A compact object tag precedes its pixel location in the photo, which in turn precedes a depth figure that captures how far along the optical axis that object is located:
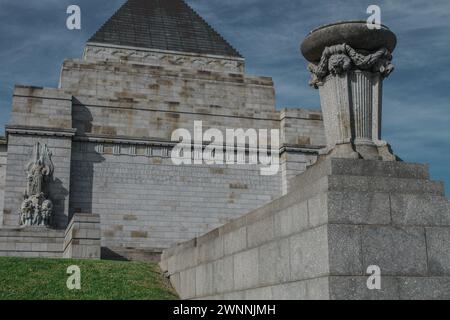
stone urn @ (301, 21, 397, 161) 8.87
